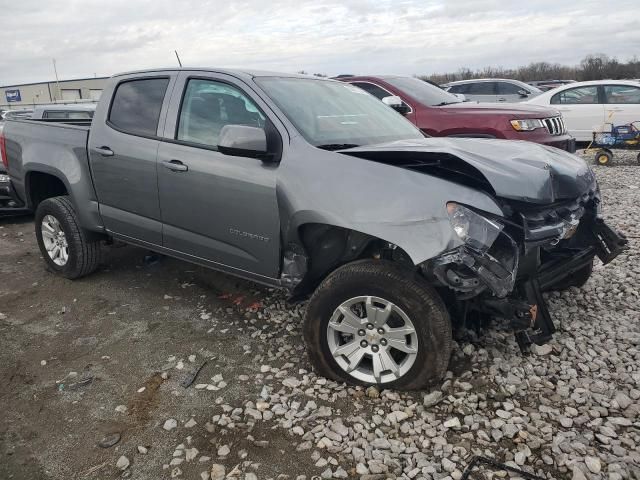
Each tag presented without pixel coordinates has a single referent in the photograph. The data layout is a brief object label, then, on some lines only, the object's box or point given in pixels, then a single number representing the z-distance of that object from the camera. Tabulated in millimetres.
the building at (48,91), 46594
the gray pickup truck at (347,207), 2756
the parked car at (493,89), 13973
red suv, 6789
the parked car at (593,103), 11055
